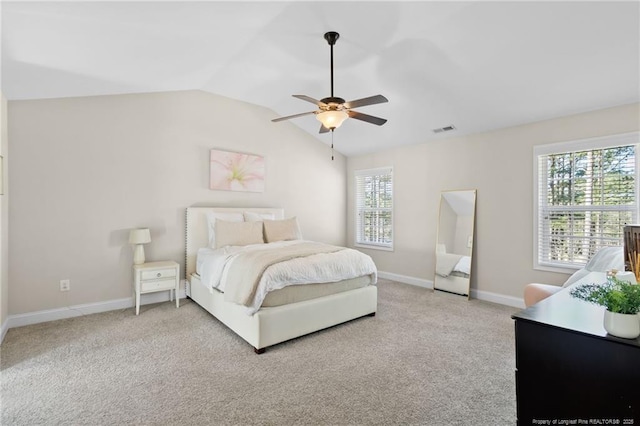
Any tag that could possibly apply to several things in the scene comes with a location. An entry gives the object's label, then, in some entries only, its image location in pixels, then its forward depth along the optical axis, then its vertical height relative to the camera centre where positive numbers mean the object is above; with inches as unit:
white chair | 105.8 -19.1
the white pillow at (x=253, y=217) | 182.7 -2.9
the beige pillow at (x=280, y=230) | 174.6 -10.2
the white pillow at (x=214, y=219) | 167.0 -3.9
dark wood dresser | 45.1 -24.4
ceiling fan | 104.6 +36.4
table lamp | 149.1 -13.5
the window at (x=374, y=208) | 223.6 +3.4
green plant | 45.7 -12.7
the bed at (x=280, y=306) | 109.8 -37.5
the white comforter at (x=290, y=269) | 110.7 -23.0
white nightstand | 144.7 -31.2
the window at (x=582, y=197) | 130.3 +7.3
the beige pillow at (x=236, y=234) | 160.9 -11.3
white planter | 44.8 -16.1
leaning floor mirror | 177.2 -16.6
